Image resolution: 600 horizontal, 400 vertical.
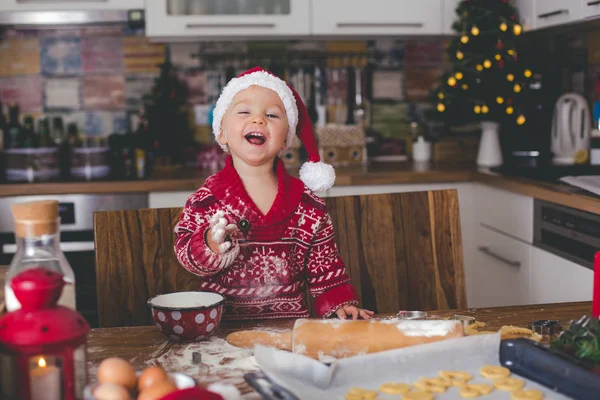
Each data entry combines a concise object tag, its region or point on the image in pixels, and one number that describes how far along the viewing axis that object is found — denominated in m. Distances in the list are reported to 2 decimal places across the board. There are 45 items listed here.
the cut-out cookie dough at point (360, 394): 0.81
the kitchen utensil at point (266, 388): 0.76
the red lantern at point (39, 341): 0.67
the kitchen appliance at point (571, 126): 2.70
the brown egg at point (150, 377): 0.72
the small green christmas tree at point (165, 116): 3.01
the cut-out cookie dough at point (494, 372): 0.87
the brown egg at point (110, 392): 0.67
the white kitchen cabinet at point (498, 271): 2.37
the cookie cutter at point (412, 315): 1.07
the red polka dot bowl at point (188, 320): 0.99
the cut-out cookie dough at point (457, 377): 0.86
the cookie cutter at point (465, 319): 1.06
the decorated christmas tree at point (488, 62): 2.71
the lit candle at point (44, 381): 0.69
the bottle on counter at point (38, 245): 0.73
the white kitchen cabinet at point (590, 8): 2.25
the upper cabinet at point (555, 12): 2.40
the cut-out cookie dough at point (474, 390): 0.83
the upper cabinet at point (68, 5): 2.72
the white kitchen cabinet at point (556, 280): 1.98
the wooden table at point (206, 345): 0.90
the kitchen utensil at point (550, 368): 0.80
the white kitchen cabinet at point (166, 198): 2.56
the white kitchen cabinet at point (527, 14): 2.72
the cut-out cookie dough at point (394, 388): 0.84
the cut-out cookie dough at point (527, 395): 0.81
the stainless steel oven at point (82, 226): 2.55
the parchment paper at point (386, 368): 0.82
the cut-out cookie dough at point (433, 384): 0.84
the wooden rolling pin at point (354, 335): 0.91
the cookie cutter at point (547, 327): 1.01
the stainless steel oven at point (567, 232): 1.95
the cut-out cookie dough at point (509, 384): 0.85
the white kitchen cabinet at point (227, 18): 2.78
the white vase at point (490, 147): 2.87
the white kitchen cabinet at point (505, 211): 2.32
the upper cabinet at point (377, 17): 2.83
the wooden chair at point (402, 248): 1.54
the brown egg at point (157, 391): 0.69
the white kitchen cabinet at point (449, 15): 2.87
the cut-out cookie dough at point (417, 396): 0.81
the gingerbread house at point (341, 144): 2.96
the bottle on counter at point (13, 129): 2.86
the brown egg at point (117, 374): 0.72
